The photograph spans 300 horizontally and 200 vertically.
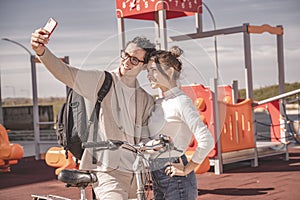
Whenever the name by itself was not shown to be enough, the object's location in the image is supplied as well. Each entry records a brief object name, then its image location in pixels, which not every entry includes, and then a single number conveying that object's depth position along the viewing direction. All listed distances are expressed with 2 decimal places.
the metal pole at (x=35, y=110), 13.03
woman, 3.28
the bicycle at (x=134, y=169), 3.07
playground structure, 9.19
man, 3.36
